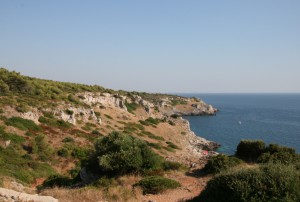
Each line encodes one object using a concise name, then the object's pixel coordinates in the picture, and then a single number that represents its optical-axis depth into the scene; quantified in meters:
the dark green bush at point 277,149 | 20.42
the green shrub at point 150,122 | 59.22
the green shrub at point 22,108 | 34.72
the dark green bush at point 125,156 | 16.86
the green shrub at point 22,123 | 31.61
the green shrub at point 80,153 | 28.85
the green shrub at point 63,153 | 28.69
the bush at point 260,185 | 9.88
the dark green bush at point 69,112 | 41.66
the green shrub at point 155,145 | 42.68
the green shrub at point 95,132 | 41.03
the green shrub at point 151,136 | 51.49
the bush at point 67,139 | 31.95
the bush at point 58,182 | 19.20
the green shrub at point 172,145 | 48.69
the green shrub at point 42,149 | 27.39
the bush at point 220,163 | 17.39
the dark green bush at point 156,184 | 14.25
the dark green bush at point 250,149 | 21.59
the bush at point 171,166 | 18.65
